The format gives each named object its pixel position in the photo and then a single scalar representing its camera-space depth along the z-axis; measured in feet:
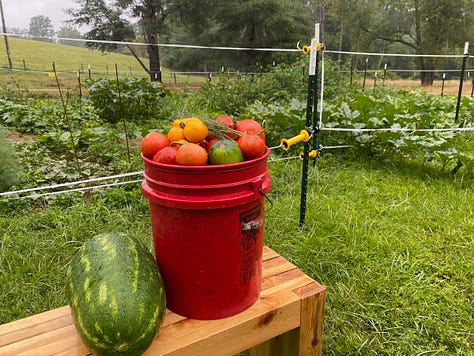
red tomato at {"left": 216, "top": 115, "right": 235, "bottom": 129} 4.99
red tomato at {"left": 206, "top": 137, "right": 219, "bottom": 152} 4.55
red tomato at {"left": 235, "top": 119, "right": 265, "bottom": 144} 4.90
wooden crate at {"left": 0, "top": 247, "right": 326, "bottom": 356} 4.36
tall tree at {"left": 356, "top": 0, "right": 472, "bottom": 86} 85.15
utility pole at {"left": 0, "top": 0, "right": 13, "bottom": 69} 54.84
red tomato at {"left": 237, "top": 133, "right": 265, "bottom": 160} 4.45
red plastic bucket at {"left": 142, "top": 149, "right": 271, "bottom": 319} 4.16
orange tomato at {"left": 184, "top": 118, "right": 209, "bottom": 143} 4.45
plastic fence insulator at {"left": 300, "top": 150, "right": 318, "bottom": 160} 10.11
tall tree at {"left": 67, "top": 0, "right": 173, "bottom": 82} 53.26
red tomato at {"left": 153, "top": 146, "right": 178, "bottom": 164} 4.28
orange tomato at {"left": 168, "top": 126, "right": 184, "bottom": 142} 4.54
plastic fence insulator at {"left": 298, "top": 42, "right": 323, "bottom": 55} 9.73
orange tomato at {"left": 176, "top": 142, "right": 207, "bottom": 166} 4.11
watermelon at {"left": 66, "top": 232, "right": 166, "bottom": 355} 3.76
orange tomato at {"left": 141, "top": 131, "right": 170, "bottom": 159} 4.53
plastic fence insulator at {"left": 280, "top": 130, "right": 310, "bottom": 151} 7.99
